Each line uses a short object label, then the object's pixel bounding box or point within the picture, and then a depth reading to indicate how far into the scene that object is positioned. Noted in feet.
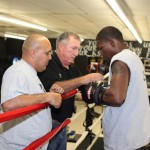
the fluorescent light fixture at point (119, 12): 15.66
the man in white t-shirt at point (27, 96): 5.85
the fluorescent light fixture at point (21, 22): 26.14
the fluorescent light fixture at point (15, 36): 50.01
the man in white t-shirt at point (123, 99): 6.48
